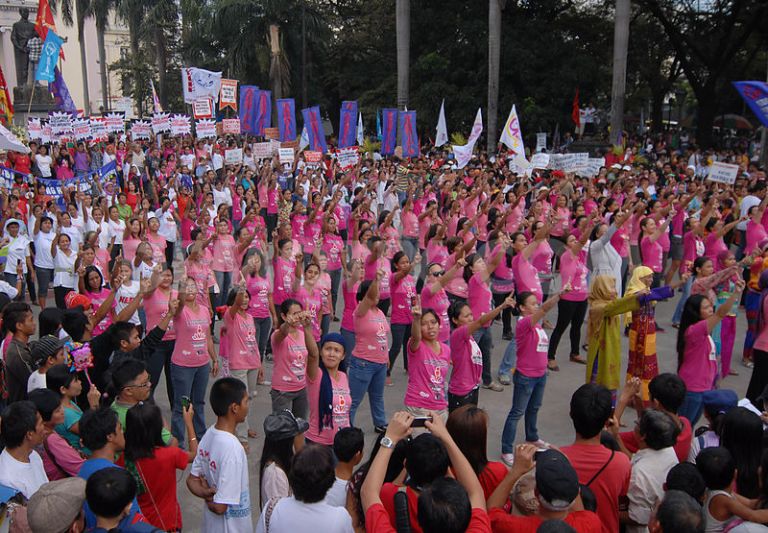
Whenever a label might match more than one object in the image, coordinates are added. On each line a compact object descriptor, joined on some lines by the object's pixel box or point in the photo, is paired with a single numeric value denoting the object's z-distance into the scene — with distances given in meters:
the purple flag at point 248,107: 16.95
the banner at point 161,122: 19.83
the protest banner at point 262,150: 15.41
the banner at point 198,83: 20.52
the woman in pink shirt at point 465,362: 5.38
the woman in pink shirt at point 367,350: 5.89
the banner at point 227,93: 20.44
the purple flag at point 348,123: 15.80
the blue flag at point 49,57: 15.99
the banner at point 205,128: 18.27
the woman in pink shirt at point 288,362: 5.25
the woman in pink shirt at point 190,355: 5.62
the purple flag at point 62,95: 22.28
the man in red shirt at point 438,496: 2.58
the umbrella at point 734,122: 36.31
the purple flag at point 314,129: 15.25
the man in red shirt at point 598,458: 3.30
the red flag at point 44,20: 16.59
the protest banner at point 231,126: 18.51
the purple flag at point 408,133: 16.88
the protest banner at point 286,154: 14.93
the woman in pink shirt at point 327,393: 4.79
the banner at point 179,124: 19.83
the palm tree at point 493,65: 24.22
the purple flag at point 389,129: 17.42
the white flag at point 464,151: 15.33
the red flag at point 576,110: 26.72
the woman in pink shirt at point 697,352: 5.28
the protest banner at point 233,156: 15.70
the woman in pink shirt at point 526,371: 5.65
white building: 58.06
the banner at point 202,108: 19.55
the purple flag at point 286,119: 15.13
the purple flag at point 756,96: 11.66
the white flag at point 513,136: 14.55
